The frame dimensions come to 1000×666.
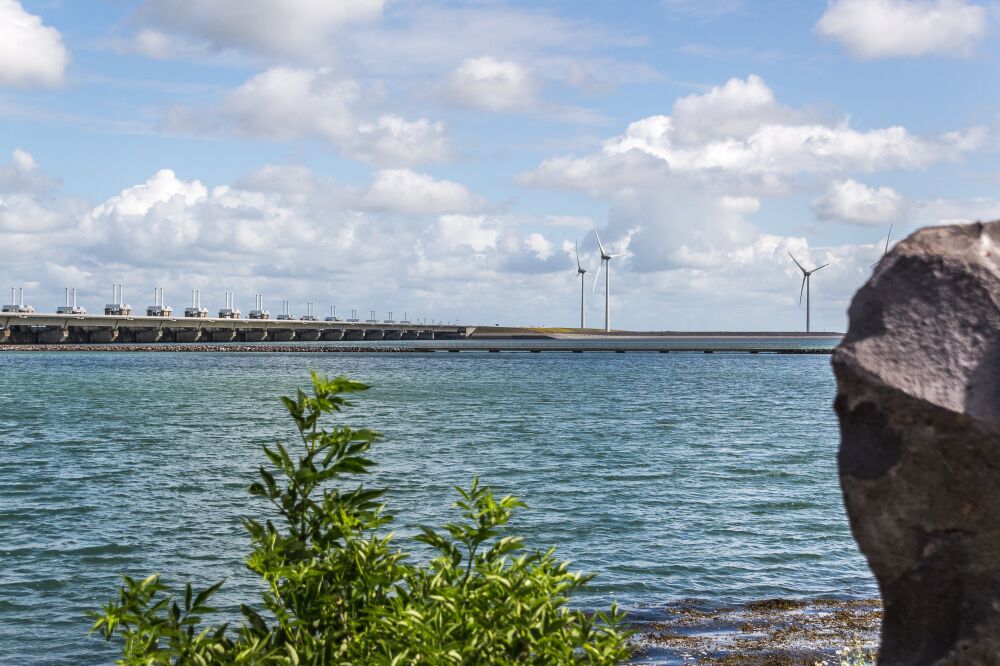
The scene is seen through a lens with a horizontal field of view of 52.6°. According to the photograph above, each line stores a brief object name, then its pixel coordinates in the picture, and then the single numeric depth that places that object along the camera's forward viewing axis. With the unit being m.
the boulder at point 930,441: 6.15
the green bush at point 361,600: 6.58
